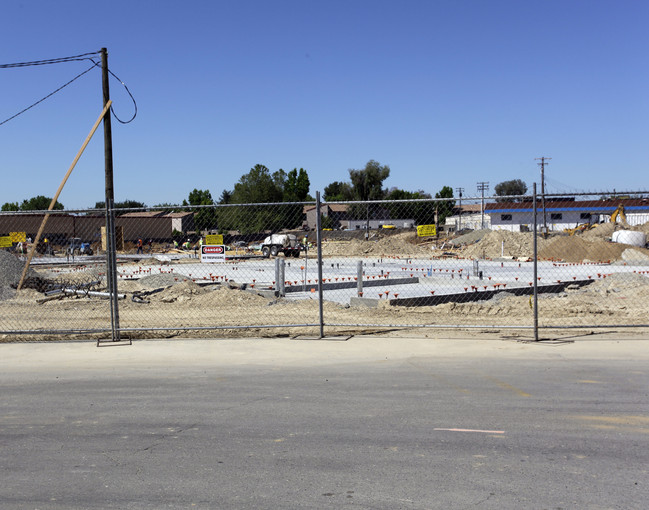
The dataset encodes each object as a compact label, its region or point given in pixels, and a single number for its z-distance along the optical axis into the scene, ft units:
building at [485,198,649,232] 236.02
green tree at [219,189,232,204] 406.74
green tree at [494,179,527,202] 474.90
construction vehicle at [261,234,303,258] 149.79
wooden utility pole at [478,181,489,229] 282.60
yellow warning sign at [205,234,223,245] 35.42
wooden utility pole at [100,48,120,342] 33.94
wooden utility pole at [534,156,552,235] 201.14
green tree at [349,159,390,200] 342.03
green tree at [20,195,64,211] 436.52
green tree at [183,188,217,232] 452.51
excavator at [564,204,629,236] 166.81
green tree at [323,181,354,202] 357.00
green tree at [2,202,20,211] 440.86
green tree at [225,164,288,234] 304.30
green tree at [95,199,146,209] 298.15
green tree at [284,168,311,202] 352.08
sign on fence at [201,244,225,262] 35.86
